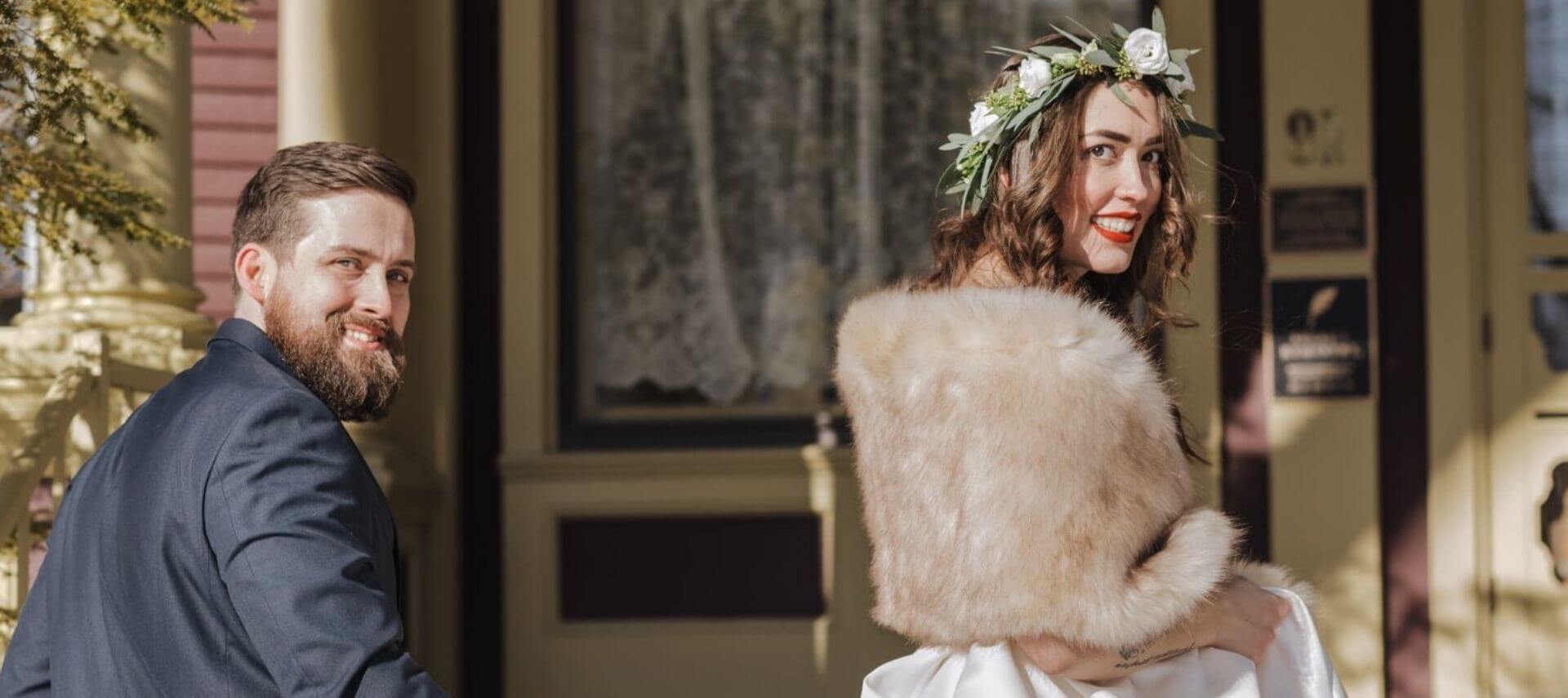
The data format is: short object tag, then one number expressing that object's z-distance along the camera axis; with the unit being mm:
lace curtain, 6512
